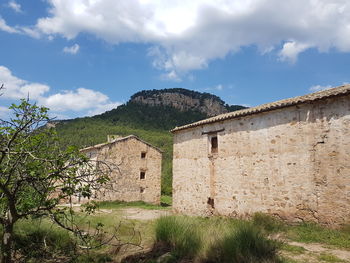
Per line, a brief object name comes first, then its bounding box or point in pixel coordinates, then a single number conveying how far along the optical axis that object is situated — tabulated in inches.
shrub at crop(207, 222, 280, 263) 204.4
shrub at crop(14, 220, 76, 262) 275.9
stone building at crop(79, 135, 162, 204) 822.5
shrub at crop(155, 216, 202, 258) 245.0
